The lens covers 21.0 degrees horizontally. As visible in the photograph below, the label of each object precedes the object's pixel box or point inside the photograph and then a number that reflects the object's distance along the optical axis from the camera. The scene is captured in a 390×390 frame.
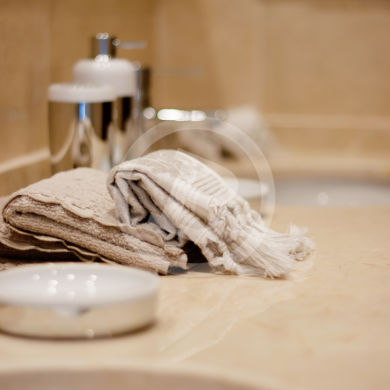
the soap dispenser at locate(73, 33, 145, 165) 1.41
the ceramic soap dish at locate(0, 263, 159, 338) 0.81
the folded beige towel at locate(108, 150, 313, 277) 0.98
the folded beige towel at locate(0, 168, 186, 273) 0.98
